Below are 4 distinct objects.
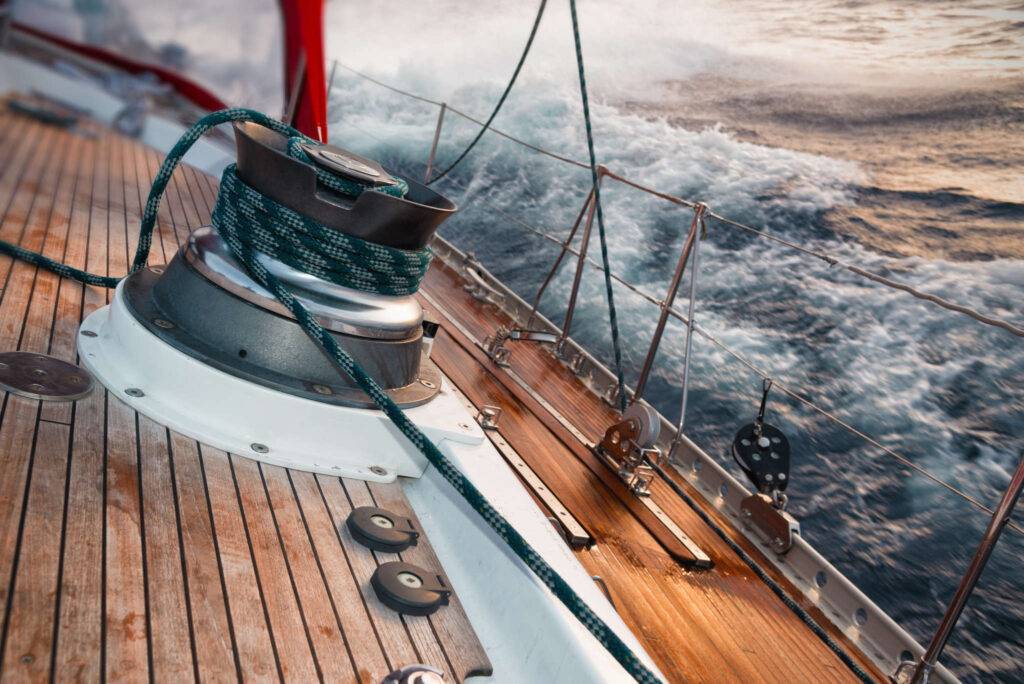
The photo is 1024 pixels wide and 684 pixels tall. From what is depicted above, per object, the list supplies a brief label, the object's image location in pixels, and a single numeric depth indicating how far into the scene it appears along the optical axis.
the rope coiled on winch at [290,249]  0.94
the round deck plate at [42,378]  1.00
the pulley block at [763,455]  1.89
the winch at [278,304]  1.13
